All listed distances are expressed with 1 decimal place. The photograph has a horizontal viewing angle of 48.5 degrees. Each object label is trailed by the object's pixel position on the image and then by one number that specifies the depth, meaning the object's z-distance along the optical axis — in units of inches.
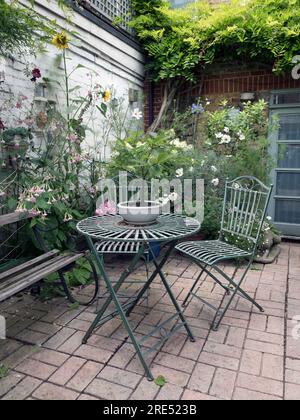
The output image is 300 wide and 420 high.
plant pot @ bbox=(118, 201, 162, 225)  83.0
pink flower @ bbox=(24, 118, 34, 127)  111.6
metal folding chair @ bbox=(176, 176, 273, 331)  92.8
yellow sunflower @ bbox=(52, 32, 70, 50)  113.9
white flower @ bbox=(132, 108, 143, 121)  153.1
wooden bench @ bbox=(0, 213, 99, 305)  80.3
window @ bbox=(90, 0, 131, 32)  162.1
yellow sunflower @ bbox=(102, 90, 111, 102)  131.0
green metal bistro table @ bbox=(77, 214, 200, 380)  74.2
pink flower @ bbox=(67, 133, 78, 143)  118.8
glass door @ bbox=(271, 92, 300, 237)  178.4
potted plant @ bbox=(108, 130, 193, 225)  132.0
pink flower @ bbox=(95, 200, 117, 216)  119.8
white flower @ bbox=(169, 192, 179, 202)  140.5
